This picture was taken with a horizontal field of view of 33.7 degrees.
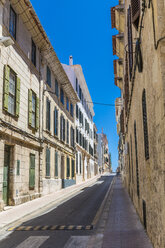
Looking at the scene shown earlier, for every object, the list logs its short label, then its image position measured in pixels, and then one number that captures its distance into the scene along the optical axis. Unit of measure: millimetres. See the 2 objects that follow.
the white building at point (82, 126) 35125
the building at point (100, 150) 79188
